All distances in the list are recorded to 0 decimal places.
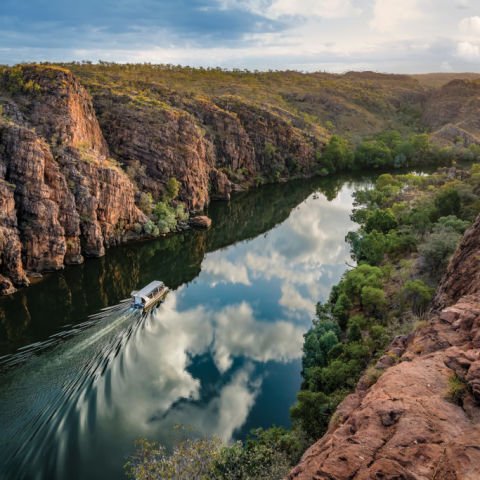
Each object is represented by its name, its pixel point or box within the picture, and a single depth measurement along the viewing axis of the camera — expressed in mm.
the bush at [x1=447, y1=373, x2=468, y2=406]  14820
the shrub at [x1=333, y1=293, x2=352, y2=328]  45812
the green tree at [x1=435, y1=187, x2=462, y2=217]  67125
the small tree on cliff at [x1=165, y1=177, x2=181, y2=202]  93000
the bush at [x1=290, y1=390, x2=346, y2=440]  29828
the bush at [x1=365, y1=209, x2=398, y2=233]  69125
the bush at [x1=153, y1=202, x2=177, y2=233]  81500
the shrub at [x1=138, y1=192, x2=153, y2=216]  83625
